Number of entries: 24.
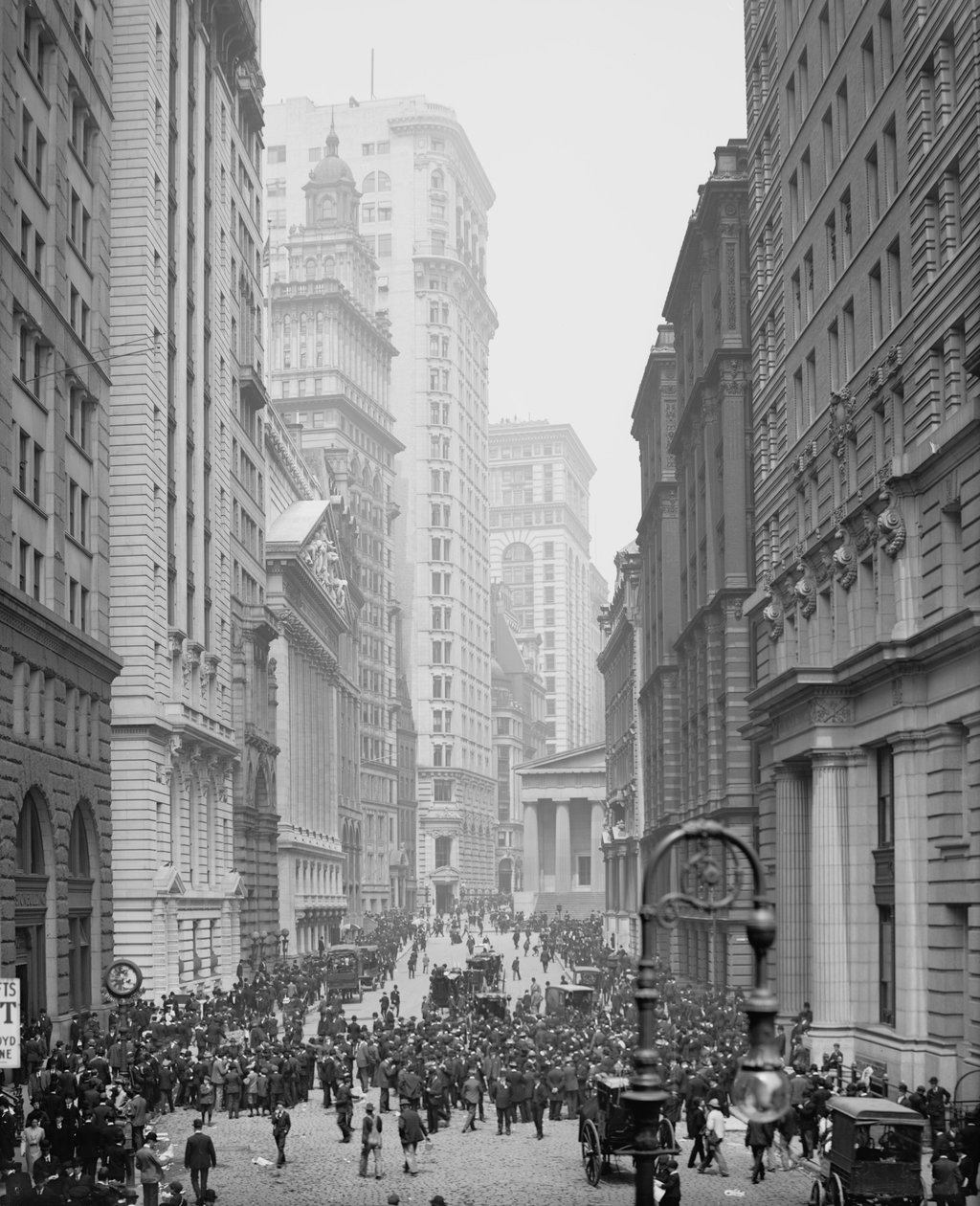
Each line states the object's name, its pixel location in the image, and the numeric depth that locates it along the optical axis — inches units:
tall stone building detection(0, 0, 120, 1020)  1838.1
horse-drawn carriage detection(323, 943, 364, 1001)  2957.7
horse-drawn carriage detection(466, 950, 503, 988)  2992.1
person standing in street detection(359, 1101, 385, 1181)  1344.7
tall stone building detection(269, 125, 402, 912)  6259.8
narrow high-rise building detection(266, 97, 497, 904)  7603.4
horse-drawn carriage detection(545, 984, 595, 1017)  2487.7
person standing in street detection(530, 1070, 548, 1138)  1585.9
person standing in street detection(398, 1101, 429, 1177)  1375.5
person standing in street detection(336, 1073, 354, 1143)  1515.7
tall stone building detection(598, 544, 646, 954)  4547.2
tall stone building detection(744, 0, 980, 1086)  1558.8
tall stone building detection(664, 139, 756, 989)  2787.9
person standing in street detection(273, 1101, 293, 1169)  1396.4
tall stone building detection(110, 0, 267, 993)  2522.1
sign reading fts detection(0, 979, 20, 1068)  952.9
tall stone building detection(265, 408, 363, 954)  4224.9
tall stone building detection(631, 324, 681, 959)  3629.4
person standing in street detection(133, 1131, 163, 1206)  1151.0
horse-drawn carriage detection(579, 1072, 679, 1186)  1283.2
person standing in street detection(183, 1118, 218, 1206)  1200.2
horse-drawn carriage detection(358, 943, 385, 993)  3244.8
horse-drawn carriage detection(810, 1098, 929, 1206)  1074.7
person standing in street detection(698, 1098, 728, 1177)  1342.3
